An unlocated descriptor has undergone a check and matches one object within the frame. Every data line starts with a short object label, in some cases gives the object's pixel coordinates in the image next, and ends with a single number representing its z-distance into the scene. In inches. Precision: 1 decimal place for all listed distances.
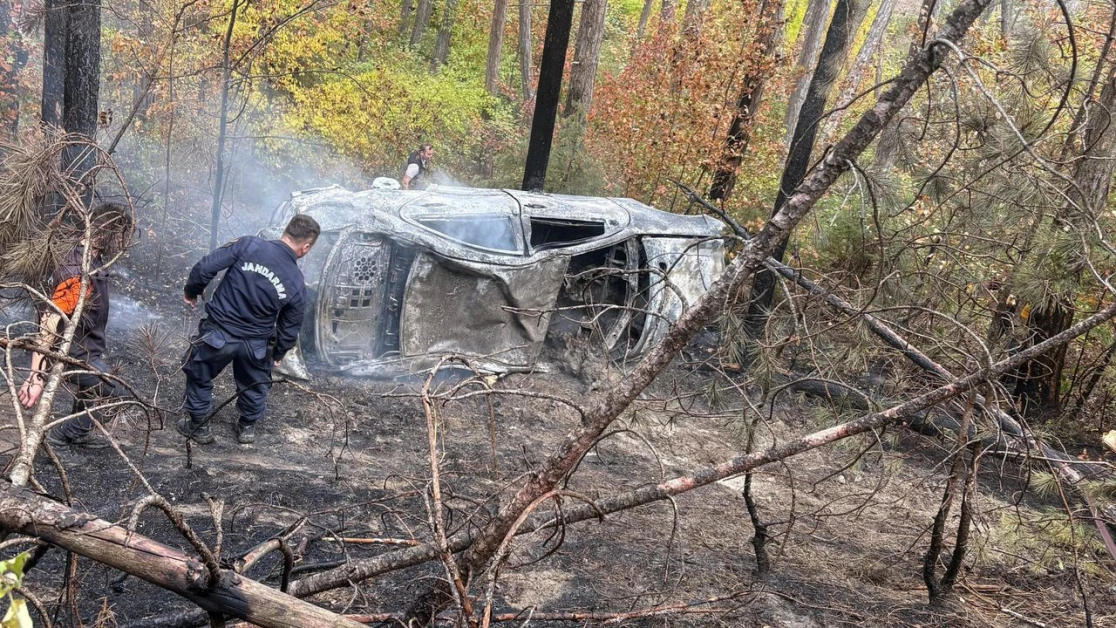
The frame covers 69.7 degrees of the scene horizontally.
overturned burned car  267.3
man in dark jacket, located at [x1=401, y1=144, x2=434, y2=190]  454.9
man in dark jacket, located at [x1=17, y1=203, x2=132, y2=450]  173.3
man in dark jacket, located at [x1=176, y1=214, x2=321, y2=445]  205.3
